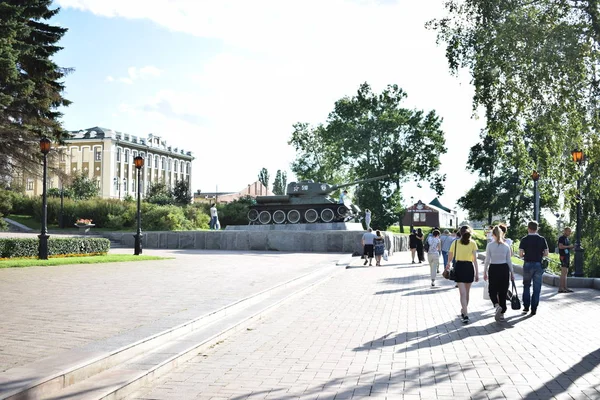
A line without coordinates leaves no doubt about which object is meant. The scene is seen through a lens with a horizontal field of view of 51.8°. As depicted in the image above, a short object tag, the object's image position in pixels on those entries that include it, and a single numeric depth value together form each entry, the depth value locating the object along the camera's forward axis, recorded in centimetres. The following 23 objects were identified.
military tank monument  3712
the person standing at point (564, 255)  1472
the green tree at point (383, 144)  5872
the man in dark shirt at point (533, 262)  1061
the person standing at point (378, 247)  2456
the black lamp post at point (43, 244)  1895
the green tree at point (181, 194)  6716
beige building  9344
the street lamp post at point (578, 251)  1683
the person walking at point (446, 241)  1864
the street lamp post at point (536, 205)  2800
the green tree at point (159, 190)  7089
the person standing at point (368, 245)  2428
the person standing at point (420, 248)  2736
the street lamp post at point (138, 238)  2395
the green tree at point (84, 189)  7038
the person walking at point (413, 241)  2692
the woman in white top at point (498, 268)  978
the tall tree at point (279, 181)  9950
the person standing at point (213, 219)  4134
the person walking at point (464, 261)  993
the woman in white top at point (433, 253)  1600
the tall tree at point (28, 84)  2425
